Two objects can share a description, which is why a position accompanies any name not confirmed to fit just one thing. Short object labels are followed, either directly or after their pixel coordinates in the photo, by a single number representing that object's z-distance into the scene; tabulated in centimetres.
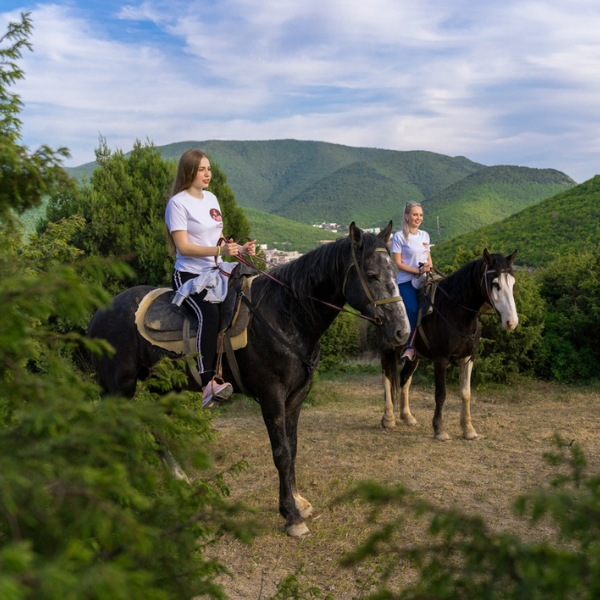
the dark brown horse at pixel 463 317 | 637
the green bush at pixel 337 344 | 1311
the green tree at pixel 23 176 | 184
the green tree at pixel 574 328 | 1029
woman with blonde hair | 716
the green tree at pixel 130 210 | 984
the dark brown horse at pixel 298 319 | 442
